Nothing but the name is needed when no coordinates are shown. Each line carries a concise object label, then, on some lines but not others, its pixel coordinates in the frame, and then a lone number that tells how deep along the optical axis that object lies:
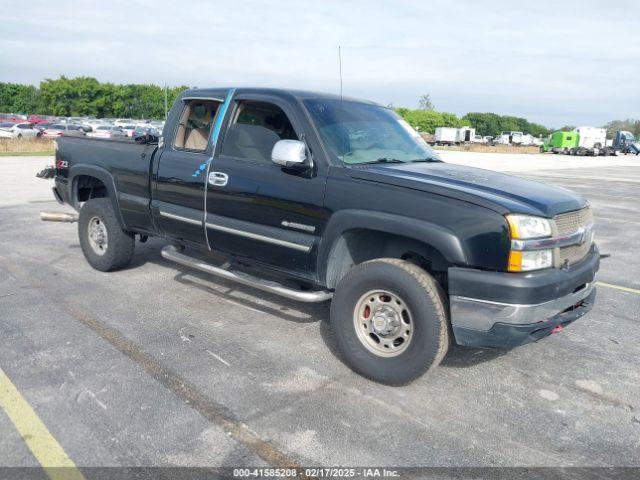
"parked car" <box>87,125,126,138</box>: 44.38
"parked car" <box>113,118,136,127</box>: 56.59
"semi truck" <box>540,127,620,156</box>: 56.19
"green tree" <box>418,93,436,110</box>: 146.75
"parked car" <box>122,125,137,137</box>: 45.18
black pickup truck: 3.25
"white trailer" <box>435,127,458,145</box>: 70.19
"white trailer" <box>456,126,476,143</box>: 72.88
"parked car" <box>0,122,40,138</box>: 39.98
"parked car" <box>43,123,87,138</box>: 40.81
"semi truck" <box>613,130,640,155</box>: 62.61
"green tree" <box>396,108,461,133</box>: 107.75
